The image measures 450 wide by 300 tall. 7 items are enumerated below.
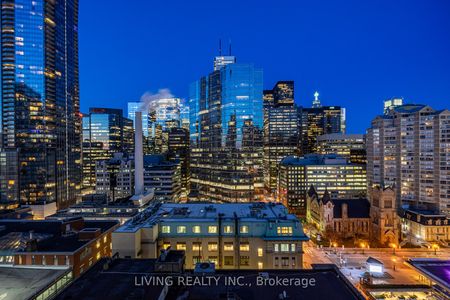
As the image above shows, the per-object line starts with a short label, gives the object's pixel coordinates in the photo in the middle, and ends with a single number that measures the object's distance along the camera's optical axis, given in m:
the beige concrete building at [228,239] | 58.31
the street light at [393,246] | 98.34
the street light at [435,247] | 98.50
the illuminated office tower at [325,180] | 176.75
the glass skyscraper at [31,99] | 169.88
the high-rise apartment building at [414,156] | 124.19
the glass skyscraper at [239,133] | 168.12
